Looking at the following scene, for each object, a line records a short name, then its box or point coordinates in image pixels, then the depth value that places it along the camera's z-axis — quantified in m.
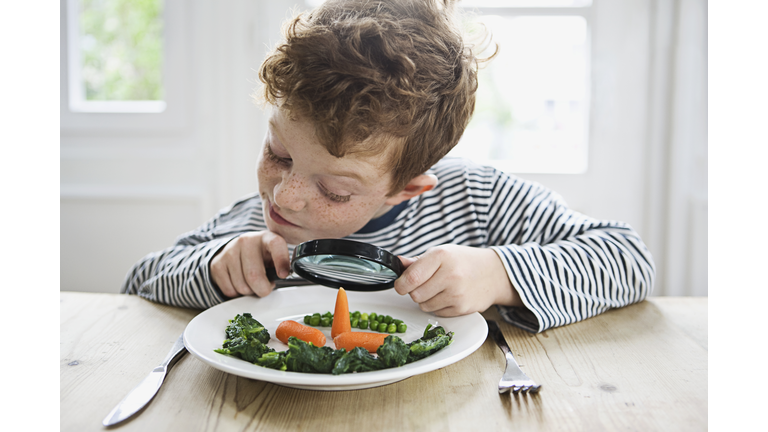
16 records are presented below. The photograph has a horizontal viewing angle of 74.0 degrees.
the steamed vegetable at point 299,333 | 0.74
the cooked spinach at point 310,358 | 0.62
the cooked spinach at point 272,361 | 0.64
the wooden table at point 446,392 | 0.56
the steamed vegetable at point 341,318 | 0.78
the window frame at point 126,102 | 2.06
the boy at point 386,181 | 0.83
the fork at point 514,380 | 0.63
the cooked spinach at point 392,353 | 0.64
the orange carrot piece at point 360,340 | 0.71
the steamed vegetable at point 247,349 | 0.66
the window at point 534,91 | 2.05
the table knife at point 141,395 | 0.56
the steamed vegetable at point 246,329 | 0.74
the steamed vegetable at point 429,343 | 0.67
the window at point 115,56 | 2.16
